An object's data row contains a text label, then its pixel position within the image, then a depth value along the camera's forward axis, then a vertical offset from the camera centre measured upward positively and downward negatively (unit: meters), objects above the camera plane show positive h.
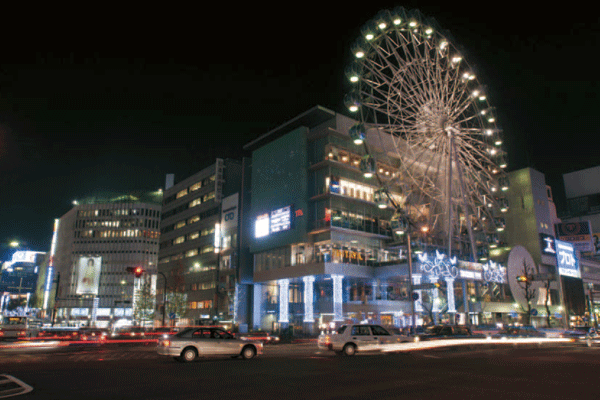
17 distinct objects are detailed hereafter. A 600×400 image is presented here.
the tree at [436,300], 64.75 +1.47
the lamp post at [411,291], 33.84 +1.43
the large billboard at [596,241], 111.95 +16.58
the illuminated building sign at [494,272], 69.29 +5.84
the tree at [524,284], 75.75 +4.58
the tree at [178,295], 83.56 +2.67
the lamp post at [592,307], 96.88 +0.89
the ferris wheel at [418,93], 45.72 +22.08
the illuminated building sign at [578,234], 97.75 +16.00
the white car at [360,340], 23.81 -1.49
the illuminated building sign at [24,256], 166.98 +20.19
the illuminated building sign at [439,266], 57.97 +5.50
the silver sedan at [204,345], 20.92 -1.62
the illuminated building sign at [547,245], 90.38 +12.81
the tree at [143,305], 87.00 +0.93
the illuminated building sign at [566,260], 79.81 +8.91
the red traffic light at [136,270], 38.50 +3.26
